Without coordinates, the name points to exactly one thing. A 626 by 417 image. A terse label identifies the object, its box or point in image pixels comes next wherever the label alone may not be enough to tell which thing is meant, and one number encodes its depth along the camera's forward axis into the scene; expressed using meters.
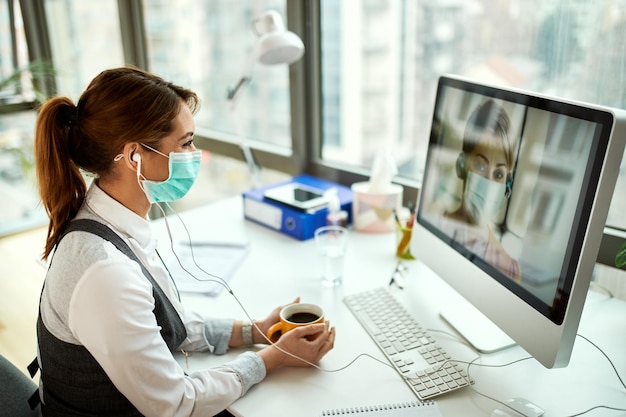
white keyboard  1.05
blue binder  1.74
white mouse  0.96
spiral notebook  0.96
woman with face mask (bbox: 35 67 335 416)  0.96
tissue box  1.77
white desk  1.01
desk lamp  1.73
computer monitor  0.91
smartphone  1.76
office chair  1.11
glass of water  1.48
